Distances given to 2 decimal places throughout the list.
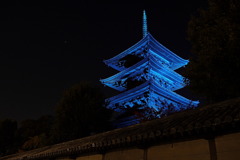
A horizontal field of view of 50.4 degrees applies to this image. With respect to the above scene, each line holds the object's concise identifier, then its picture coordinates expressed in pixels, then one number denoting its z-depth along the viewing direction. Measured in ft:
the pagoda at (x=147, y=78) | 114.11
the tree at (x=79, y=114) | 99.25
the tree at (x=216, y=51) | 39.99
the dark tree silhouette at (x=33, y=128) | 148.77
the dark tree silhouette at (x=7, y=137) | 147.02
